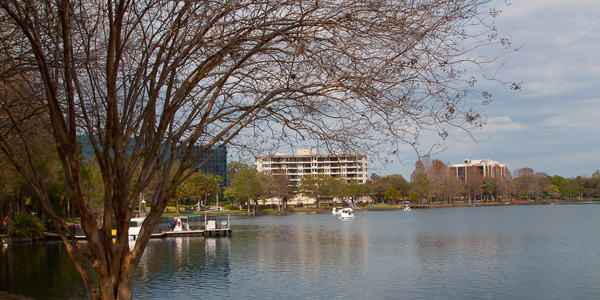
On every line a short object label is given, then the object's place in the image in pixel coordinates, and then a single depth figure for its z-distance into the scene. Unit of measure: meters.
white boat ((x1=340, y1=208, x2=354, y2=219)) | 72.94
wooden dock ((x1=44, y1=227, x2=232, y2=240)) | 40.38
